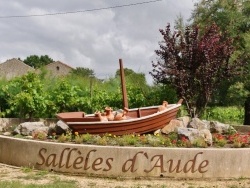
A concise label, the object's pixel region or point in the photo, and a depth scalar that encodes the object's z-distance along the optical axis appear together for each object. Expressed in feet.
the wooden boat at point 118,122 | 38.39
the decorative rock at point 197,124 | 42.16
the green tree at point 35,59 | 281.95
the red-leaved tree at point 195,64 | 49.39
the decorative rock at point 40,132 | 39.05
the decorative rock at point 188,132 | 37.01
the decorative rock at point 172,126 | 42.21
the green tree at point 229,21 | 58.54
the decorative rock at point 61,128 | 42.04
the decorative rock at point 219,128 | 45.16
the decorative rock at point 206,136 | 37.07
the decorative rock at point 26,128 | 42.59
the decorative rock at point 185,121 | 43.95
